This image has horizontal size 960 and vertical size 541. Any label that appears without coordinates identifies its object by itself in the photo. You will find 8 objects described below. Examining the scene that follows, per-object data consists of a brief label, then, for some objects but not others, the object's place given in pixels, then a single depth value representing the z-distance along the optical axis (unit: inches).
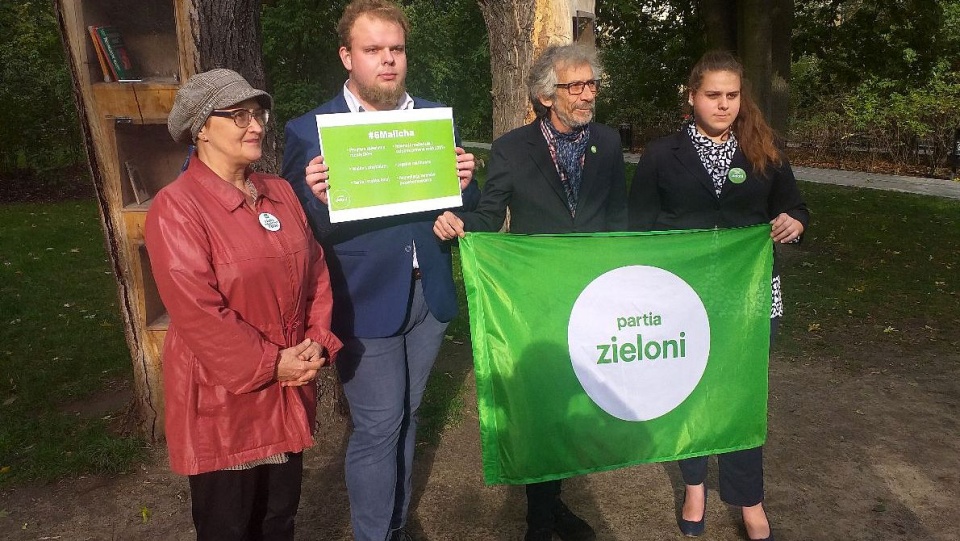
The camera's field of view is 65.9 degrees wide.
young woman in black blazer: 121.5
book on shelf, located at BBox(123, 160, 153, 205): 169.9
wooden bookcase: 162.6
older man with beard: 119.2
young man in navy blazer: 111.7
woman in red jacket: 90.3
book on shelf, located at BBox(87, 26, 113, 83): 162.7
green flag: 115.9
